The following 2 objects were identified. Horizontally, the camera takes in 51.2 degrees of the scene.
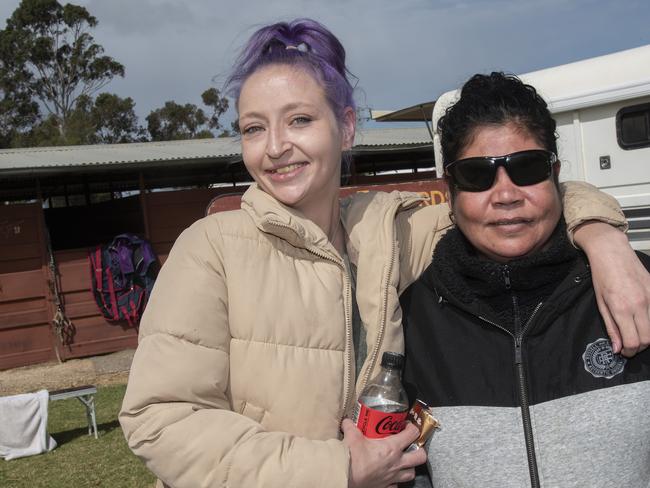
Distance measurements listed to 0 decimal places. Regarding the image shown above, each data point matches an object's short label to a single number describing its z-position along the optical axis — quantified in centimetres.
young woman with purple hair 147
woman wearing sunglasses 162
